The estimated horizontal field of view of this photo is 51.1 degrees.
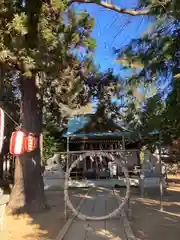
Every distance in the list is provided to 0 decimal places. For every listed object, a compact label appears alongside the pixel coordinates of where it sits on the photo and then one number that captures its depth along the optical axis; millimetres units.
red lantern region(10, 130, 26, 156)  4513
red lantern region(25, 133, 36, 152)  4773
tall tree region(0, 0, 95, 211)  4404
